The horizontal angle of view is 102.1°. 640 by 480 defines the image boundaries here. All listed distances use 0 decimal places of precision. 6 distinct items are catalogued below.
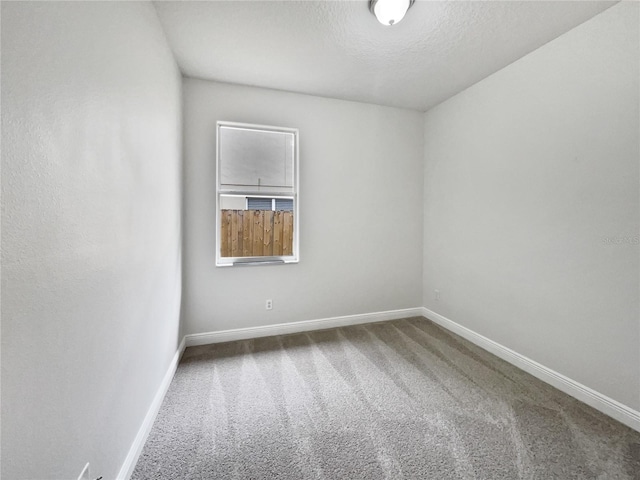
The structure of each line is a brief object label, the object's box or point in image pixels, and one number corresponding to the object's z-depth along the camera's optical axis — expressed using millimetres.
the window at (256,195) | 2818
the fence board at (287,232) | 3021
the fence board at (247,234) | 2906
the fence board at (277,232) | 2990
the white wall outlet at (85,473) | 947
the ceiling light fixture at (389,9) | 1663
